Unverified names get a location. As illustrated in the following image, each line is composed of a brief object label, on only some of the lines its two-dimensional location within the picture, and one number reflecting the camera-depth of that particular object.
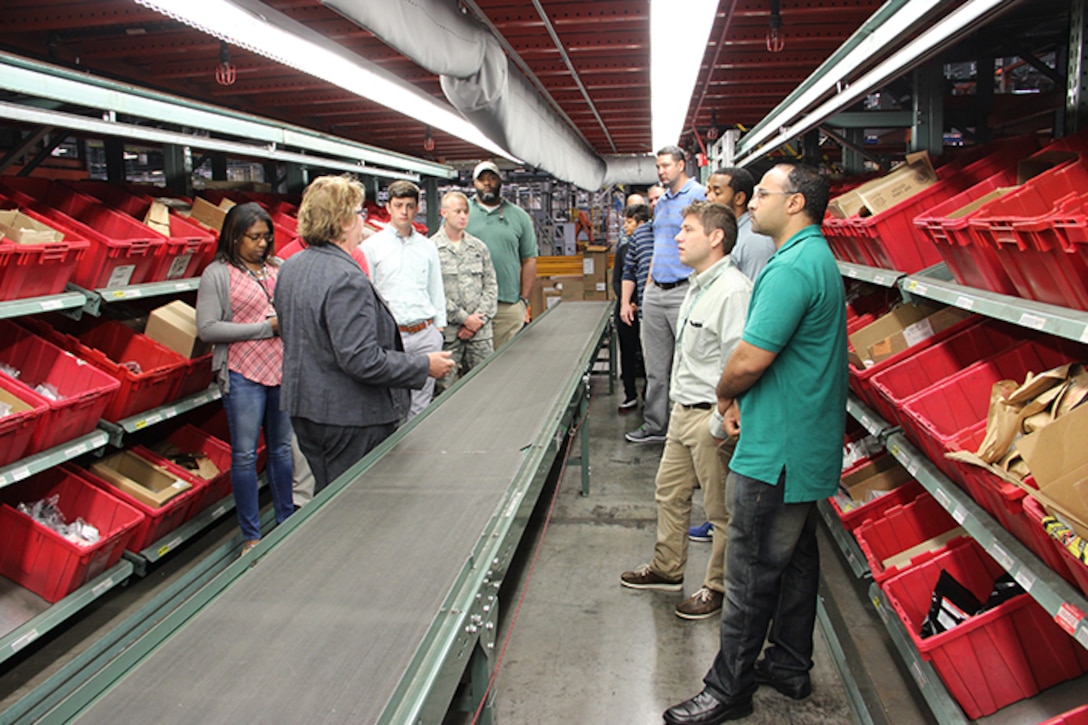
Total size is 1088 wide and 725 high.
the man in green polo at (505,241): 5.00
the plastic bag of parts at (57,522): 3.15
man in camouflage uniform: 4.52
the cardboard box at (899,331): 3.00
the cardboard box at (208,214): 4.13
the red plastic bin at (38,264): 2.70
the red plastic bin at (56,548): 2.98
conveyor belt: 1.42
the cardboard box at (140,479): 3.48
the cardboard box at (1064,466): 1.51
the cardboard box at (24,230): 2.82
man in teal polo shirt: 2.20
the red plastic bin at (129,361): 3.31
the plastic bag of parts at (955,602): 2.22
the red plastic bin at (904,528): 2.89
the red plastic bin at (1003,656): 2.06
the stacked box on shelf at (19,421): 2.68
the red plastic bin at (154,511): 3.34
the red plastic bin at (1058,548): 1.55
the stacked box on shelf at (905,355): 2.75
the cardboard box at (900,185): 3.06
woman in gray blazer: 2.54
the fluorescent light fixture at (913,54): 1.77
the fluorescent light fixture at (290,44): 2.35
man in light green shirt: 2.87
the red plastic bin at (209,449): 3.96
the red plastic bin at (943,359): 2.68
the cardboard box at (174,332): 3.68
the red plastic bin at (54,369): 3.16
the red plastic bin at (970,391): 2.36
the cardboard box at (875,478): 3.34
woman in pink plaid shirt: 3.48
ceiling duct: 2.51
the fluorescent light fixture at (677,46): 3.04
